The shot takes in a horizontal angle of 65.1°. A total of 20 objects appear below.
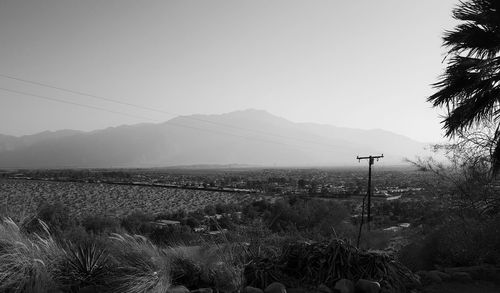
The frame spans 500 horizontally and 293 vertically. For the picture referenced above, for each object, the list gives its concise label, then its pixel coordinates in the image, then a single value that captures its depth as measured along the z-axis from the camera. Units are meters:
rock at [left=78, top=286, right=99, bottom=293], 5.50
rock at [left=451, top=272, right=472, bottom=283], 7.66
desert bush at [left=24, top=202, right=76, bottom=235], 20.77
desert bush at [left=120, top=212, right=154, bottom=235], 23.52
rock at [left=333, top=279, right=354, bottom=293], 6.01
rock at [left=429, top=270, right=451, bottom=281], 7.54
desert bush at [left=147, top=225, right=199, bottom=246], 17.81
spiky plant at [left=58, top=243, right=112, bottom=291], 5.75
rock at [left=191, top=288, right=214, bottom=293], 5.59
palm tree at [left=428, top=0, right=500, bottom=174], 9.77
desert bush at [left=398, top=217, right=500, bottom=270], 9.05
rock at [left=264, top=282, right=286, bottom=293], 5.71
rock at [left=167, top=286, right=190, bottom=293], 5.45
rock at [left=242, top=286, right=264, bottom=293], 5.66
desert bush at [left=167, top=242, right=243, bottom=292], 6.09
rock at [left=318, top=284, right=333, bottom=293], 6.05
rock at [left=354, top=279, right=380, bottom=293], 6.04
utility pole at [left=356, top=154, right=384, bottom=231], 26.24
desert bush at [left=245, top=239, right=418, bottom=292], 6.45
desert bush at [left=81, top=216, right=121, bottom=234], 22.56
